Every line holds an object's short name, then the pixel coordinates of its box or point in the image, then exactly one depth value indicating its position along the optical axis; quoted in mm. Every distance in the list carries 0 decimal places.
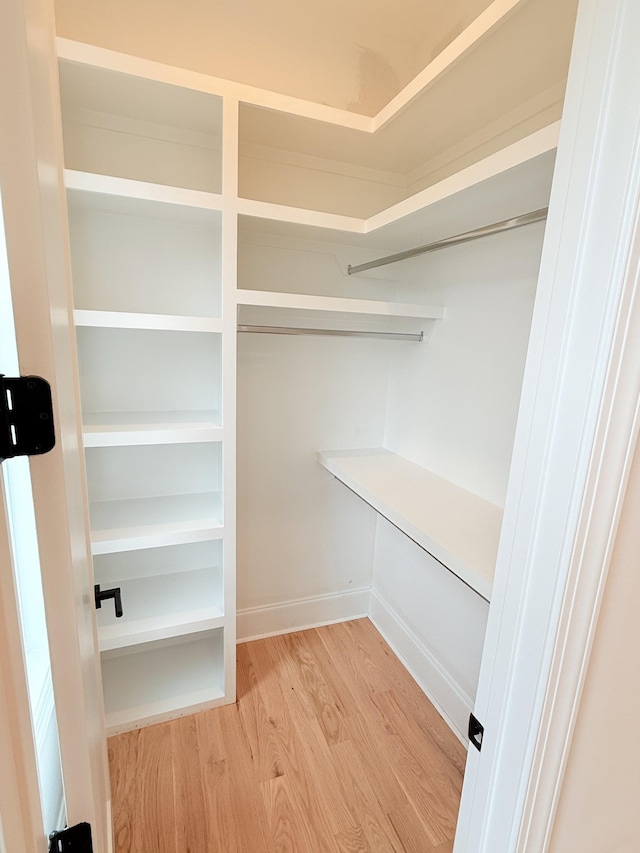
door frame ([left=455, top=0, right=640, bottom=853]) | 531
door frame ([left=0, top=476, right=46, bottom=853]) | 433
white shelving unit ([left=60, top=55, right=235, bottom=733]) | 1375
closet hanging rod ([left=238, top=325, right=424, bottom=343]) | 1593
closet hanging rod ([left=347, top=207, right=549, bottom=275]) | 1021
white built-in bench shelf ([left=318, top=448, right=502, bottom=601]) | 1170
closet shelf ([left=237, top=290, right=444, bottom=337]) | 1490
